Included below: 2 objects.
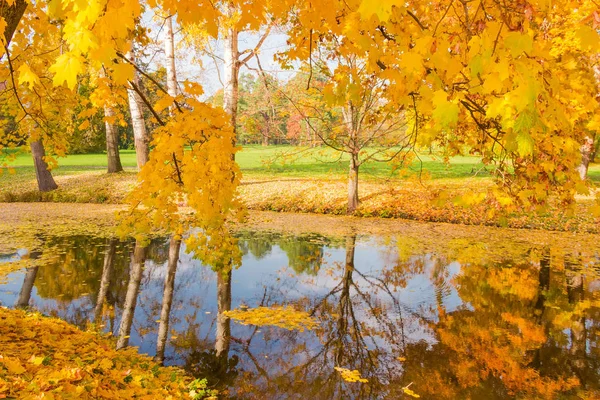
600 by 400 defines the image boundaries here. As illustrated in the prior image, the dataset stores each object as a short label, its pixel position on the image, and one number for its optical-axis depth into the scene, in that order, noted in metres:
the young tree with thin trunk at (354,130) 11.62
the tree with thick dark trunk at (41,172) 16.09
